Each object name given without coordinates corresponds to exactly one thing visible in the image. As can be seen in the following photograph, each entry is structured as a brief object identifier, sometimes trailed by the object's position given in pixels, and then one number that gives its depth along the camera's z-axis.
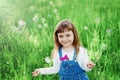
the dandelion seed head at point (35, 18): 3.91
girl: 3.14
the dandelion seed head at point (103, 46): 3.56
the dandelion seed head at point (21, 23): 3.85
